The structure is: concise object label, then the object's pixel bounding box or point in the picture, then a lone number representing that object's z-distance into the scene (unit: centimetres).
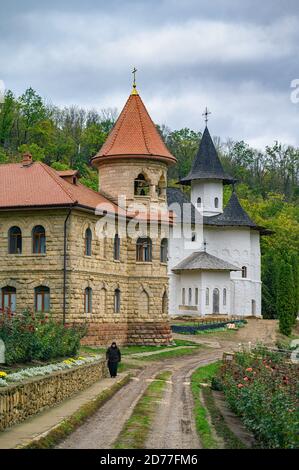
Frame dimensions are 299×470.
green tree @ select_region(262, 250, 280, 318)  7450
